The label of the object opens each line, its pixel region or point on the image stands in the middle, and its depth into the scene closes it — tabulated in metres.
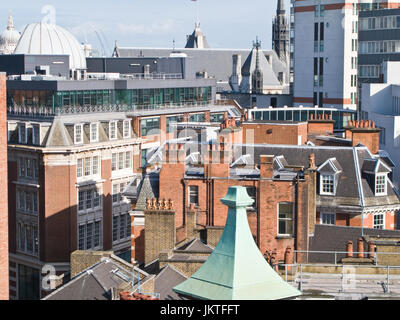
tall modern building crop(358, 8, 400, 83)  106.00
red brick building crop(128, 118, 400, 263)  39.88
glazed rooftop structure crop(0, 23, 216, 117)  71.56
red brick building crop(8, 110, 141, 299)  67.06
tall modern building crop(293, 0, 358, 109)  113.44
